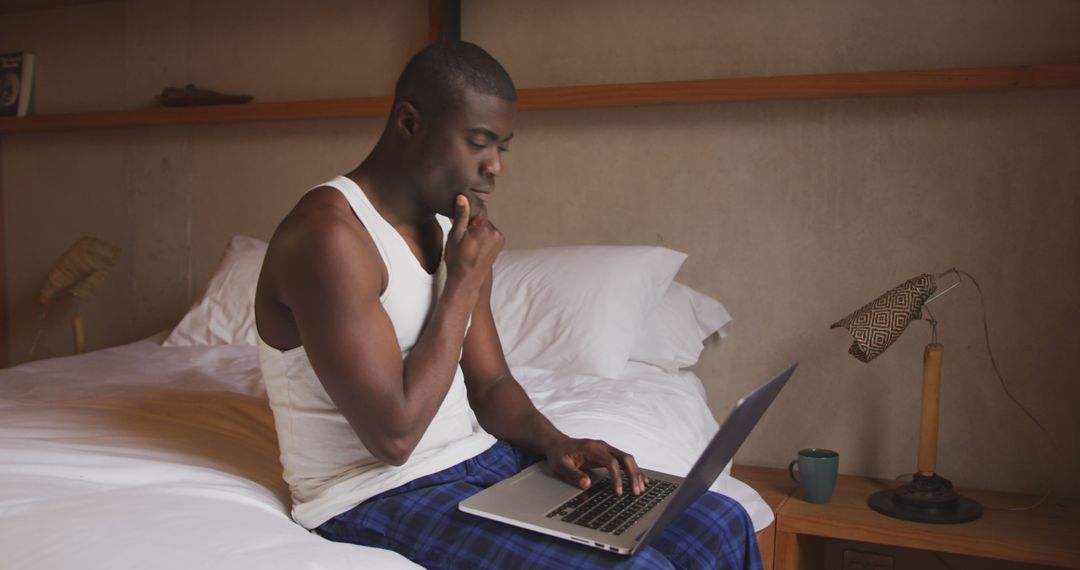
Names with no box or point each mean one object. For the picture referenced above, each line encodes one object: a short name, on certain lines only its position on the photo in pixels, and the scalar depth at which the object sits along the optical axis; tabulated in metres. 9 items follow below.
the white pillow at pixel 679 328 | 2.23
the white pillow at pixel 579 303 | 2.12
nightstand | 1.75
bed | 0.97
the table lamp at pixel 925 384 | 1.90
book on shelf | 3.34
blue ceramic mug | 1.94
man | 1.05
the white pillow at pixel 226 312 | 2.49
